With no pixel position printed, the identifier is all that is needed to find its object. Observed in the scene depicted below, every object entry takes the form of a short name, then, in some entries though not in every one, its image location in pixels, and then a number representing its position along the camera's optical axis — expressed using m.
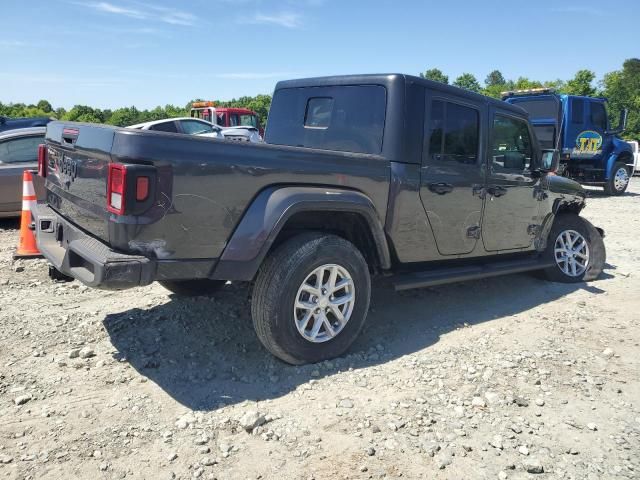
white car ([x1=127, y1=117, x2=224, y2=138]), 13.98
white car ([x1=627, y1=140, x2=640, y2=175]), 20.43
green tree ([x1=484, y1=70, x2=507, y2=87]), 120.54
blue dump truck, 13.00
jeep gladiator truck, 2.83
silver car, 7.41
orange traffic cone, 5.19
